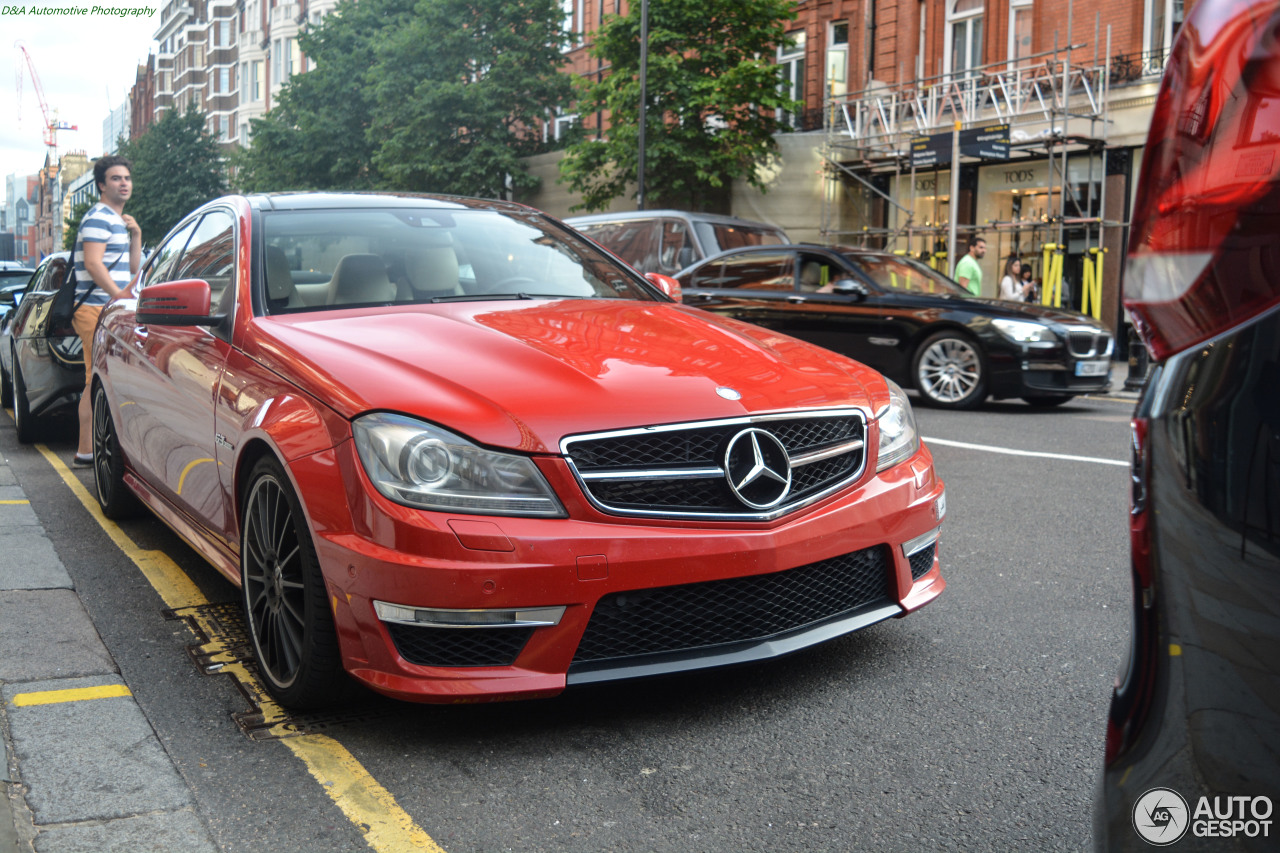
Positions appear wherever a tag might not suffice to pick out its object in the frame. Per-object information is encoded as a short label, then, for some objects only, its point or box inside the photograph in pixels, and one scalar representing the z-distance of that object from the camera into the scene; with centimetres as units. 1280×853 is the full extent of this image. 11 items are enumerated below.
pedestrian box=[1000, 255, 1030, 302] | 1817
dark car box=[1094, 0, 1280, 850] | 125
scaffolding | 2202
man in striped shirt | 759
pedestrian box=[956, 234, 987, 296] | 1744
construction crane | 16888
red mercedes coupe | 299
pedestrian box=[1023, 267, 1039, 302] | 1989
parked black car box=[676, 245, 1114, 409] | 1124
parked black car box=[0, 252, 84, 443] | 827
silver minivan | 1566
